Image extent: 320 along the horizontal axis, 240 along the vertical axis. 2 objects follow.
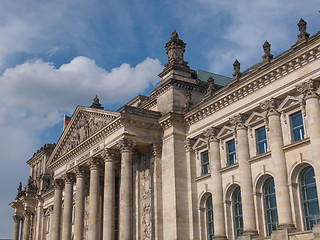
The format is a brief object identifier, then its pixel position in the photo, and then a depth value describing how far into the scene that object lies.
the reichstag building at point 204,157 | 24.03
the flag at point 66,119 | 61.70
